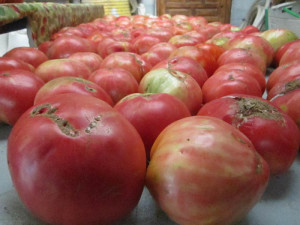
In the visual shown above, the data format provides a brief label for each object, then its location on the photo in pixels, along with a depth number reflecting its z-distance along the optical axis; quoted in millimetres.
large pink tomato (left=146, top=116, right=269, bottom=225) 300
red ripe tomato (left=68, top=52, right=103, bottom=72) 848
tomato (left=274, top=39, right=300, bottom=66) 987
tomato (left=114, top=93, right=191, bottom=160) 435
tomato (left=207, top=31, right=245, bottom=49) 1191
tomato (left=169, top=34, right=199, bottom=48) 1120
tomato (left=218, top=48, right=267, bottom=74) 833
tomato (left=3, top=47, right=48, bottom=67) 828
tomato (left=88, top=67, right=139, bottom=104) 622
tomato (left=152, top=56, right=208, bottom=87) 687
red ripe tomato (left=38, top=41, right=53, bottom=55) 1053
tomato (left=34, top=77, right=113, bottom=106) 482
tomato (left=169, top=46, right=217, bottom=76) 822
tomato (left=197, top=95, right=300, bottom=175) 409
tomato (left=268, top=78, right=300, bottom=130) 507
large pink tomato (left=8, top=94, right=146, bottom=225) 287
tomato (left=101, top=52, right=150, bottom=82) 767
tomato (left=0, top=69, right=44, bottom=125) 567
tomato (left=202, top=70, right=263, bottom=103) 586
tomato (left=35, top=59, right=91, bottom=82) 685
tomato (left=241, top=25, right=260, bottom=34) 1458
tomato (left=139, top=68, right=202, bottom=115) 576
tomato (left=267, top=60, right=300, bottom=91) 621
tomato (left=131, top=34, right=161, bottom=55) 1111
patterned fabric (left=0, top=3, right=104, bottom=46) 938
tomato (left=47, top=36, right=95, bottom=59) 974
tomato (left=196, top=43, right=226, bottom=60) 950
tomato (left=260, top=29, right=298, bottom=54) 1149
